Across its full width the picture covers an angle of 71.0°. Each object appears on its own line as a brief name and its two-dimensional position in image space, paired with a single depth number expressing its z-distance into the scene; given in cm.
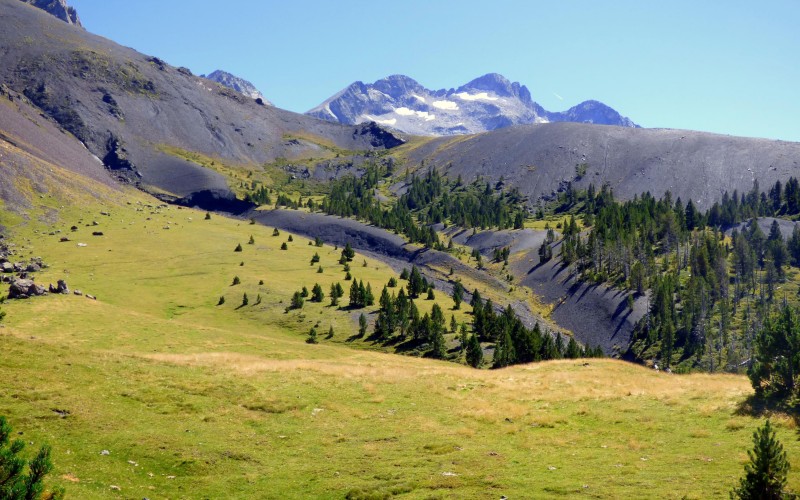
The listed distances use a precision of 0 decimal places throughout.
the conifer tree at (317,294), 11762
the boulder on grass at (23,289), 7400
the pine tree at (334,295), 11719
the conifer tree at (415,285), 13385
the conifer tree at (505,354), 9138
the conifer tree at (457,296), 12825
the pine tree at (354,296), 11750
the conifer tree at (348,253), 16438
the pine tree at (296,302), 11125
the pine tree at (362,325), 10344
